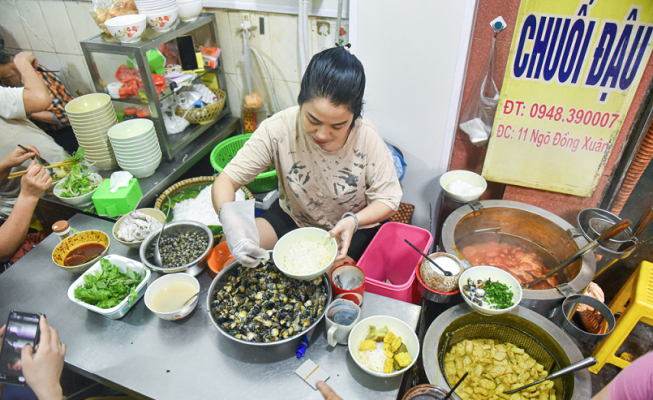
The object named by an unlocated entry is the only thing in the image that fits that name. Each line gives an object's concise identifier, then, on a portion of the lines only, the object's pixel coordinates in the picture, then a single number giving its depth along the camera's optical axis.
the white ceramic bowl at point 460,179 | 2.76
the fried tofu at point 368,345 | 1.57
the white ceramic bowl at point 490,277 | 1.93
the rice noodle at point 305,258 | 1.72
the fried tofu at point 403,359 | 1.49
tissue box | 2.54
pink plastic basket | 2.48
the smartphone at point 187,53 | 3.15
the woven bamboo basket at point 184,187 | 2.74
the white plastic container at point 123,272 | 1.69
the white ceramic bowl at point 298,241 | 1.68
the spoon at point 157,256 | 1.91
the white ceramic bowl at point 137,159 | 2.82
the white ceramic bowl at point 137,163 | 2.84
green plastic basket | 2.99
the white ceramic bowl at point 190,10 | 2.93
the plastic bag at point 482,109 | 2.57
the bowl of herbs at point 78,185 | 2.57
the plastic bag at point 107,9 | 2.76
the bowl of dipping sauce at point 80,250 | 1.94
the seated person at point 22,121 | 2.55
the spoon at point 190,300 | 1.71
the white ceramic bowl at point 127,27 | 2.55
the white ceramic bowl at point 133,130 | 2.76
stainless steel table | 1.50
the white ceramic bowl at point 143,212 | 2.04
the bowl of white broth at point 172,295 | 1.67
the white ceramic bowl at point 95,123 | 2.69
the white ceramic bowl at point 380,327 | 1.55
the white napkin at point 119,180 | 2.61
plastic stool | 2.12
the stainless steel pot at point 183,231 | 1.85
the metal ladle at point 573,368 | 1.61
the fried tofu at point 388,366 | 1.49
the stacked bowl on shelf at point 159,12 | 2.71
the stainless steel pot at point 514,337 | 1.67
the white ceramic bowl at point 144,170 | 2.88
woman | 1.70
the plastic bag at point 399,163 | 2.77
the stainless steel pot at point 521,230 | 2.33
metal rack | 2.63
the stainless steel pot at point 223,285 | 1.49
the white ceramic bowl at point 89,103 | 2.79
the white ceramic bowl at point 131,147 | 2.75
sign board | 2.15
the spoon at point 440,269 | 2.00
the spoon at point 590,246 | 2.02
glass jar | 2.04
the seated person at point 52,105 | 3.23
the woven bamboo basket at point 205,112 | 3.34
